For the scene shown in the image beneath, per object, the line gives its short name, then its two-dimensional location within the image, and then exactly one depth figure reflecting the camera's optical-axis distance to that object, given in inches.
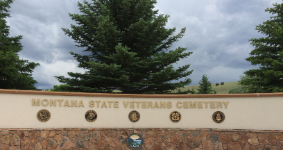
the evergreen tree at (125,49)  625.3
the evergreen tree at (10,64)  710.5
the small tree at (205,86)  1307.2
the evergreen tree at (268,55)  842.1
